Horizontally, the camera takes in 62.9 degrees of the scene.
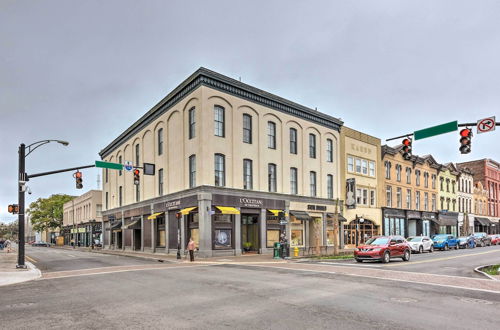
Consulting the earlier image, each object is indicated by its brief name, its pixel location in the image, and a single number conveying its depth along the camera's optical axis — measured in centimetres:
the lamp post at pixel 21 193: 2181
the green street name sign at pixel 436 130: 1638
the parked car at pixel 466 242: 4203
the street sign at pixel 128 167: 2664
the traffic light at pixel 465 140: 1609
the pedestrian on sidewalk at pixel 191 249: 2628
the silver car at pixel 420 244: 3469
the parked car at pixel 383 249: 2346
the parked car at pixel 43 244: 8489
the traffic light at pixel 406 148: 1878
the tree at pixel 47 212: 9400
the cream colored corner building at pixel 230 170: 3066
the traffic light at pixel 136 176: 2682
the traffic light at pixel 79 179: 2420
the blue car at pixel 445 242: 3919
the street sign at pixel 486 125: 1558
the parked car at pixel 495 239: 5147
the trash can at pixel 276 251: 2784
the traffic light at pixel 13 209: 2325
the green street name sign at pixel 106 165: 2483
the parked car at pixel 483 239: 4680
